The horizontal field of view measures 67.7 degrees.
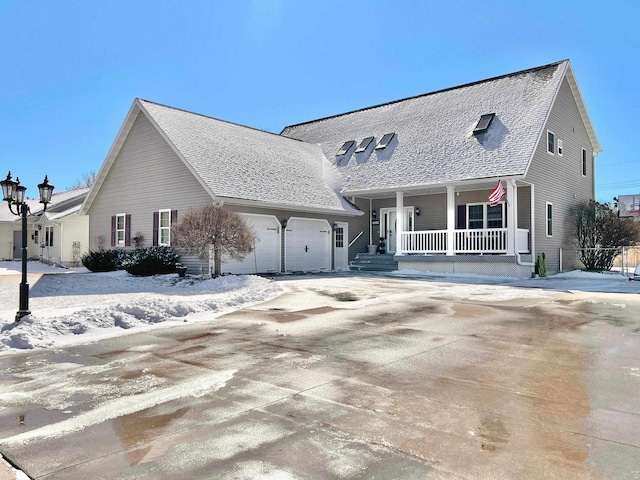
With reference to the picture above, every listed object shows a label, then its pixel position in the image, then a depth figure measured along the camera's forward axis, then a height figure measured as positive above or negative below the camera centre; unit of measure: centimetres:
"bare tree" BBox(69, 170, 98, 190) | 5984 +775
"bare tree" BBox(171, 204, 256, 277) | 1557 +32
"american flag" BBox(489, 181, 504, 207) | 1731 +172
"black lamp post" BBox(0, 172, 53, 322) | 865 +87
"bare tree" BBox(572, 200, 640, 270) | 2098 +40
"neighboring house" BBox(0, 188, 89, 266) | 2791 +64
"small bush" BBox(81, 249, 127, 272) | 2006 -76
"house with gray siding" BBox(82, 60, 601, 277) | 1850 +254
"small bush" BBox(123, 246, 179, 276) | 1761 -69
